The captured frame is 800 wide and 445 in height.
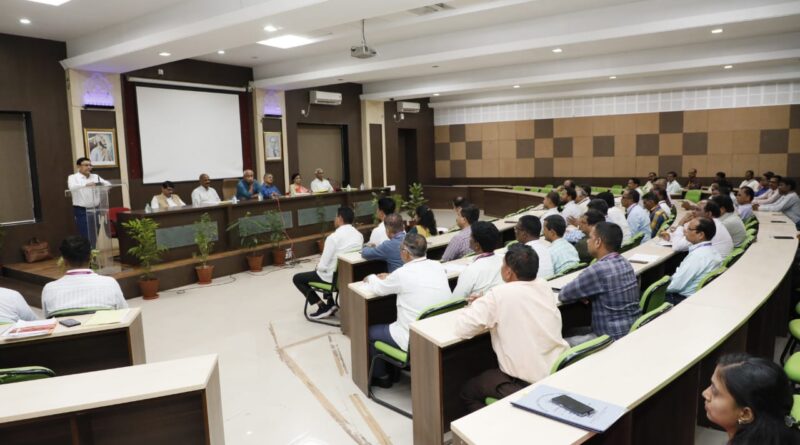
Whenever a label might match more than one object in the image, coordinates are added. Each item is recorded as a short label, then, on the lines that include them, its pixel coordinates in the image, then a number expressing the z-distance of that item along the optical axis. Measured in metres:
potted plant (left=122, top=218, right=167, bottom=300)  6.46
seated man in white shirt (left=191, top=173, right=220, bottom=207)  8.60
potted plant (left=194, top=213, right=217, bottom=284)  7.14
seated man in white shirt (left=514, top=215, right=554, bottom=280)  4.18
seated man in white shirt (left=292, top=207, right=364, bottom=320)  5.35
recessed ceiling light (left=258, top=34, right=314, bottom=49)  8.14
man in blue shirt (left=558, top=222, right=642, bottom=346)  3.07
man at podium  7.01
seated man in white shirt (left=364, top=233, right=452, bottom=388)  3.41
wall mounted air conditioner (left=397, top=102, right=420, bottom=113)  14.41
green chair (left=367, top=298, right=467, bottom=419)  3.12
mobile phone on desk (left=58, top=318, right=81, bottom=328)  3.00
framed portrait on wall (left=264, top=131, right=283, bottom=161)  11.01
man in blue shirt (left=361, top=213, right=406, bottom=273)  4.73
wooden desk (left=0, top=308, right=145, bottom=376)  2.99
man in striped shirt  3.36
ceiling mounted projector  6.59
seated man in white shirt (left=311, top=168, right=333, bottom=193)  10.46
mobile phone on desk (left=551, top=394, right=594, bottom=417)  1.83
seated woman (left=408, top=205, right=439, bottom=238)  6.25
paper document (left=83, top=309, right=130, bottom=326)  3.10
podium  6.64
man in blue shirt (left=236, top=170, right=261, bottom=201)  8.91
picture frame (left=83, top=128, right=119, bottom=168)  8.15
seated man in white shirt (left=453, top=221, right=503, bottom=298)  3.44
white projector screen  9.00
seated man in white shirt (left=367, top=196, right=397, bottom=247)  5.43
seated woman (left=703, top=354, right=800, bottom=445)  1.51
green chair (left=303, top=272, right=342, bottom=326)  5.25
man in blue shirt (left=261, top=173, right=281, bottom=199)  9.08
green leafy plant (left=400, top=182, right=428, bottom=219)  10.30
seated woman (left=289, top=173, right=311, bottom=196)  9.54
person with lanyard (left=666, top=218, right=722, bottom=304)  3.95
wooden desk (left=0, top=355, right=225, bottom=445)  2.11
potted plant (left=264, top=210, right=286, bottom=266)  8.19
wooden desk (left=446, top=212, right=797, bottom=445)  1.81
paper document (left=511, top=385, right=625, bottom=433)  1.76
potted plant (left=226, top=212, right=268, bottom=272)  7.90
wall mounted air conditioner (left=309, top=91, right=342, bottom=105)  11.70
